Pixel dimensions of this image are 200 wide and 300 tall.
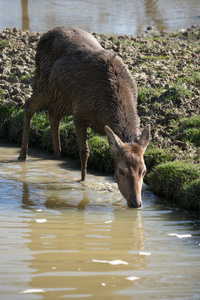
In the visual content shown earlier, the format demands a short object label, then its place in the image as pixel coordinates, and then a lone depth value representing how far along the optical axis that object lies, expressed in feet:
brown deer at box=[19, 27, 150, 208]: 41.37
